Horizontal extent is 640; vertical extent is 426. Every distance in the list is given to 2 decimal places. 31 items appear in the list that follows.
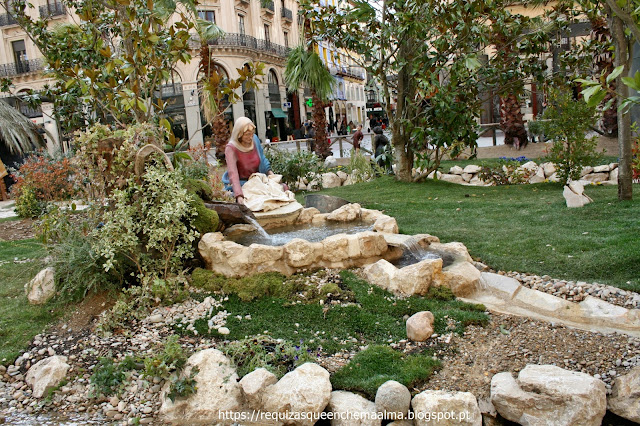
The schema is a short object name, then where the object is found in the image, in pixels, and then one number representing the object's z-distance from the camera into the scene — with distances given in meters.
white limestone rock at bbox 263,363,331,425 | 3.29
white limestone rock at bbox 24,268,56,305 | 5.05
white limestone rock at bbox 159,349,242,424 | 3.46
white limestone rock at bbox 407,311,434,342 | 4.05
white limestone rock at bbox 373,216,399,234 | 6.44
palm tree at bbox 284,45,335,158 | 14.23
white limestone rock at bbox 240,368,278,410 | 3.43
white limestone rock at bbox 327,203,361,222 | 7.04
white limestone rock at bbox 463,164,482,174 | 13.67
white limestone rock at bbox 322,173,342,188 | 14.02
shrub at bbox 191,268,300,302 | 4.91
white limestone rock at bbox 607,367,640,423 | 3.11
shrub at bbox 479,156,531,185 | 11.88
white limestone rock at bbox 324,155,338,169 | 17.10
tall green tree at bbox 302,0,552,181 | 10.02
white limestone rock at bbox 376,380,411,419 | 3.23
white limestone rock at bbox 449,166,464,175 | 14.14
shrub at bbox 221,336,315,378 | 3.73
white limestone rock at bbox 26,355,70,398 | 3.76
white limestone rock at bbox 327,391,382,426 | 3.23
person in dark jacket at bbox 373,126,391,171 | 14.73
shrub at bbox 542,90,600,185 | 9.75
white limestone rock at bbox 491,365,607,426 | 3.08
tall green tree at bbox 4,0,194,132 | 6.16
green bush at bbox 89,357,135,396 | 3.67
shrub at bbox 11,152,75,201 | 12.13
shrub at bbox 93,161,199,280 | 4.86
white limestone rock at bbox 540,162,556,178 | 12.61
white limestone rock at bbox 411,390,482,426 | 3.14
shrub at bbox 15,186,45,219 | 11.96
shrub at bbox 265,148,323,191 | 12.95
